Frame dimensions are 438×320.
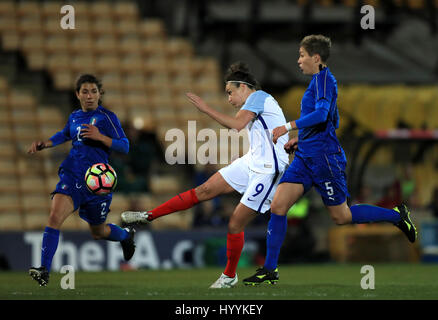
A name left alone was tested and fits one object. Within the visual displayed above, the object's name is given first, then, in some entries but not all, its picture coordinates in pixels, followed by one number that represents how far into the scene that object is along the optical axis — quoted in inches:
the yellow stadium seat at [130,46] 690.2
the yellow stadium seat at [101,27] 699.4
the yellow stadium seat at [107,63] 662.5
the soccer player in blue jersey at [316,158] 299.4
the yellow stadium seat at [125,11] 729.6
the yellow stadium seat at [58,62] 649.0
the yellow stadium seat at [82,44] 673.0
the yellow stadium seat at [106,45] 681.0
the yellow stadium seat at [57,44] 666.2
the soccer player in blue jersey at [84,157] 316.2
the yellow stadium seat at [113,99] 632.4
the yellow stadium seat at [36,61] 652.1
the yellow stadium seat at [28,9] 694.5
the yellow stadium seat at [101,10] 717.9
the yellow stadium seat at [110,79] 649.5
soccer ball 316.2
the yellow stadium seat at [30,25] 677.9
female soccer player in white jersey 309.6
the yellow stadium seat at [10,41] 658.2
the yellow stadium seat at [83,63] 652.1
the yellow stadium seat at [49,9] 698.8
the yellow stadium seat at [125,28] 709.3
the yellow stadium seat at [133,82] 659.4
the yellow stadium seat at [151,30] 721.6
